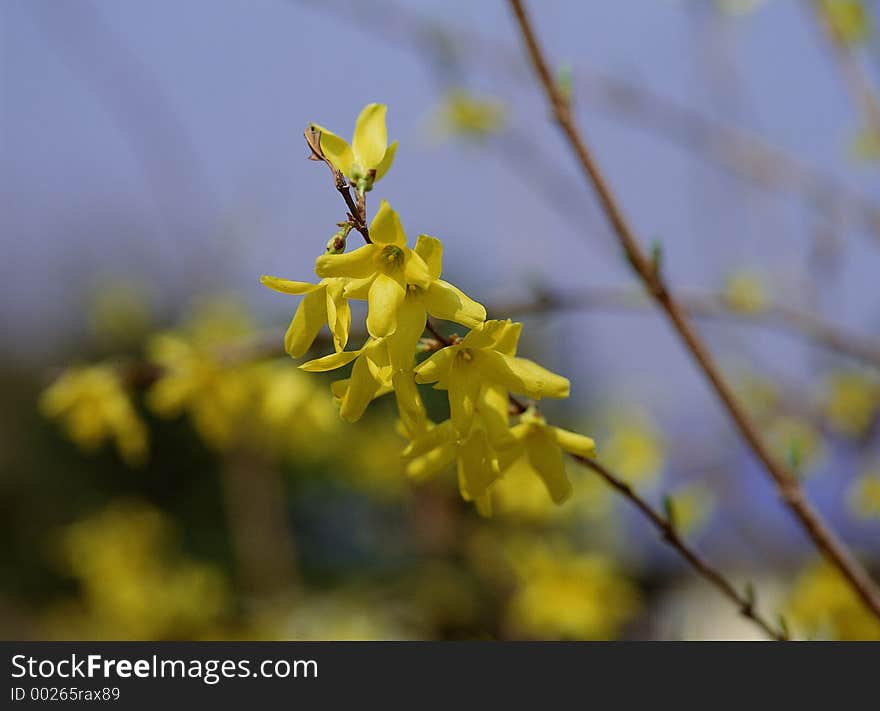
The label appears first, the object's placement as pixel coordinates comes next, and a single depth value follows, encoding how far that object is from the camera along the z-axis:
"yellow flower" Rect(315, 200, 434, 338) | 0.78
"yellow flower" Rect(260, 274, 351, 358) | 0.79
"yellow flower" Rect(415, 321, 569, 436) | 0.79
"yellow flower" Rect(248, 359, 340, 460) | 0.93
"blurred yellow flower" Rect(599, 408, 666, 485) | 1.38
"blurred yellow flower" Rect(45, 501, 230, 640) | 2.45
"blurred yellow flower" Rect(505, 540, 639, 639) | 1.65
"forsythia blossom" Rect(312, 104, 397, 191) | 0.79
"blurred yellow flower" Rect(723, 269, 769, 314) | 1.05
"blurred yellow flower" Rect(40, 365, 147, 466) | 0.94
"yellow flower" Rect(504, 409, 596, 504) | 0.80
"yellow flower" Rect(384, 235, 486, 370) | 0.78
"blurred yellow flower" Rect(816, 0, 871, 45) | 1.28
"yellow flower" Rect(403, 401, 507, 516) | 0.80
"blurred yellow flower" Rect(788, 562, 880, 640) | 0.93
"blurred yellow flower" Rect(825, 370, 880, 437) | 1.34
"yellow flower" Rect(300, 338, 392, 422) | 0.79
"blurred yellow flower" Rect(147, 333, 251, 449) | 0.94
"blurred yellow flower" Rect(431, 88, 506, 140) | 1.41
